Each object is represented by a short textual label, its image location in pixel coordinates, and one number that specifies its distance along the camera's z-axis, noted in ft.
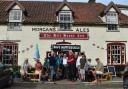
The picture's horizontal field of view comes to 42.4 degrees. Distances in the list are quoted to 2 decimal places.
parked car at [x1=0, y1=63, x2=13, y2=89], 25.81
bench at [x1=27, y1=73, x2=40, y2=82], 33.43
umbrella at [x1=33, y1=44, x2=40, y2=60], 39.39
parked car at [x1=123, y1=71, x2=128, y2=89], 22.84
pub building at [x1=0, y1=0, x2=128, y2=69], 44.00
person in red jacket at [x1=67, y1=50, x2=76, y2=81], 32.17
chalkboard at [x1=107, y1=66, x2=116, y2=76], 40.21
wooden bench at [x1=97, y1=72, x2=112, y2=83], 33.47
